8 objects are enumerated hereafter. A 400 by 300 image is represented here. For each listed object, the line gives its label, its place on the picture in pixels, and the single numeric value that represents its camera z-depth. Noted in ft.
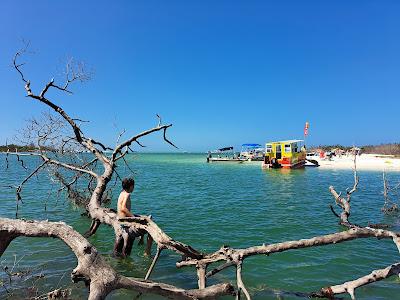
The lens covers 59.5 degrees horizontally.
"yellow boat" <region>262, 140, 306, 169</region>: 149.07
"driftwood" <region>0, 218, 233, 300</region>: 15.96
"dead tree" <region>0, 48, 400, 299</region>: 16.17
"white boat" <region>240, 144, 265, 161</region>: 236.02
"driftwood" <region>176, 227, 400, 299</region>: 18.16
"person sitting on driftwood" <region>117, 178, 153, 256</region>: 28.22
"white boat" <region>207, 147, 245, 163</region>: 235.89
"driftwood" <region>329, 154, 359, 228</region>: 21.94
